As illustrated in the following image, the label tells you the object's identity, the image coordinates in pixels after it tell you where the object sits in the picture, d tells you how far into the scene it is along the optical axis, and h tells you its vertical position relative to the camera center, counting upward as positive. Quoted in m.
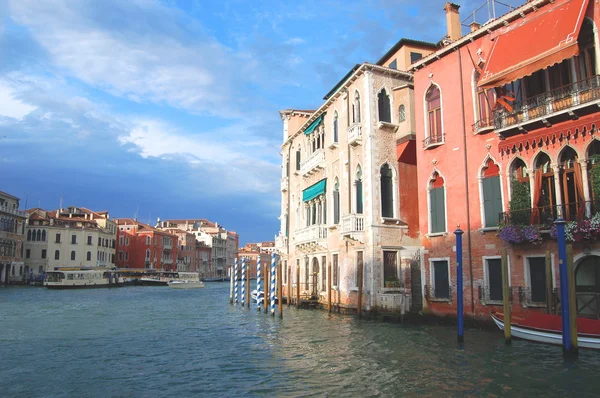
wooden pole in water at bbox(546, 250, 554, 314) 10.47 -0.22
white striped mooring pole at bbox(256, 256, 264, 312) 20.61 -0.95
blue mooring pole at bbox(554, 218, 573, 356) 8.98 -0.45
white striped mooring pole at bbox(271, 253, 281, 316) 18.34 -0.55
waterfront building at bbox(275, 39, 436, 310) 16.12 +3.11
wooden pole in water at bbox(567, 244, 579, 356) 8.84 -0.52
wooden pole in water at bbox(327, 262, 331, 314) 18.00 -0.49
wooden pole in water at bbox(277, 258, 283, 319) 17.77 -0.58
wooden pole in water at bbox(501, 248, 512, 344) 10.28 -0.46
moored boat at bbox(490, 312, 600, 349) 9.61 -1.13
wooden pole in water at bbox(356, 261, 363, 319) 15.90 -0.56
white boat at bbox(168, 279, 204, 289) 49.94 -1.09
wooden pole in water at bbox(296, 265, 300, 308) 20.34 -0.72
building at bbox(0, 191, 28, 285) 43.00 +3.00
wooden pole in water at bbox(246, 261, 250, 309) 22.54 -0.68
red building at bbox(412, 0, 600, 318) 10.97 +3.02
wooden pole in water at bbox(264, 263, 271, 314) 19.36 -0.83
